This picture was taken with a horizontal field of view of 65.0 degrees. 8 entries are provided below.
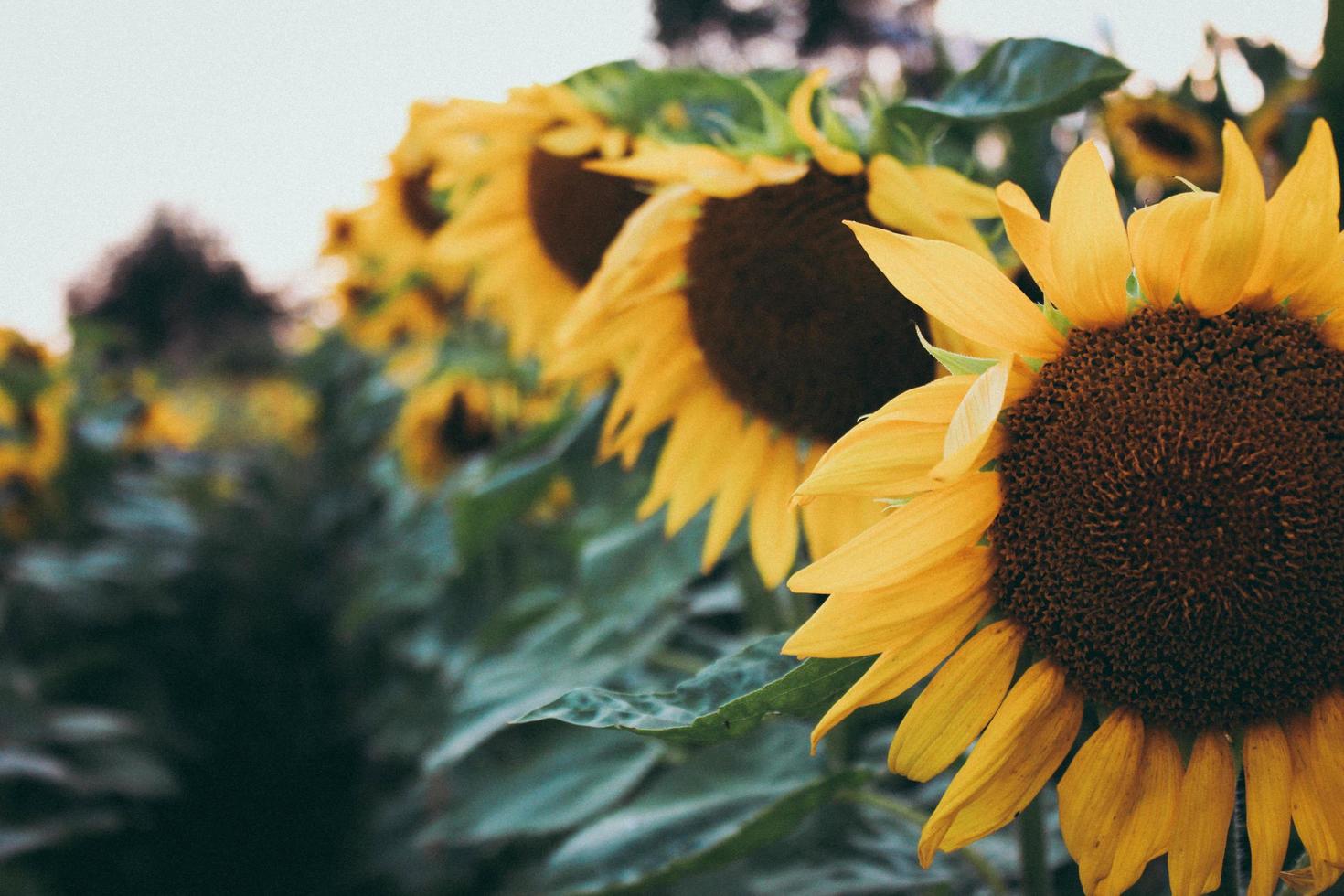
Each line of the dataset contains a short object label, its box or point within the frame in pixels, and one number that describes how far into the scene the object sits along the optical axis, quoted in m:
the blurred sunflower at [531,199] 1.20
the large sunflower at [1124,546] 0.51
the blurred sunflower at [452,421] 2.41
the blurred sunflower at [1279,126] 0.89
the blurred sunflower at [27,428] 3.07
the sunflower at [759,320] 0.77
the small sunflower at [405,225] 2.09
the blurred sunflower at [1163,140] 1.60
